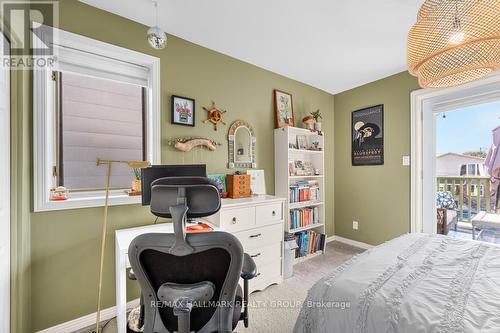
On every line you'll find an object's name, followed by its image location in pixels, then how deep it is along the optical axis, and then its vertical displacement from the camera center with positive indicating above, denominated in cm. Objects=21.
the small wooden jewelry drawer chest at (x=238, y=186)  244 -22
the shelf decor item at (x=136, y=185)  202 -17
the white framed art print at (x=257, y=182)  271 -19
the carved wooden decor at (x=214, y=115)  243 +57
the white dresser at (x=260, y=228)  205 -61
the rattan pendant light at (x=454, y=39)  114 +70
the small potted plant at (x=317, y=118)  322 +71
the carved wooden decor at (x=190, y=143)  218 +24
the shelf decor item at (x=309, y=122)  318 +63
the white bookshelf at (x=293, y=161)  289 +0
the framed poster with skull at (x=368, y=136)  324 +45
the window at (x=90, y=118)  163 +43
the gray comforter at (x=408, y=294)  89 -60
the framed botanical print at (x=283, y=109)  304 +80
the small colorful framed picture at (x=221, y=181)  243 -16
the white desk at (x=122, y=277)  144 -73
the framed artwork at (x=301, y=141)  324 +36
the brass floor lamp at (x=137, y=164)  161 +2
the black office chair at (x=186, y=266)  94 -45
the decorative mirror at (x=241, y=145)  263 +26
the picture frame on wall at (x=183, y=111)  219 +56
